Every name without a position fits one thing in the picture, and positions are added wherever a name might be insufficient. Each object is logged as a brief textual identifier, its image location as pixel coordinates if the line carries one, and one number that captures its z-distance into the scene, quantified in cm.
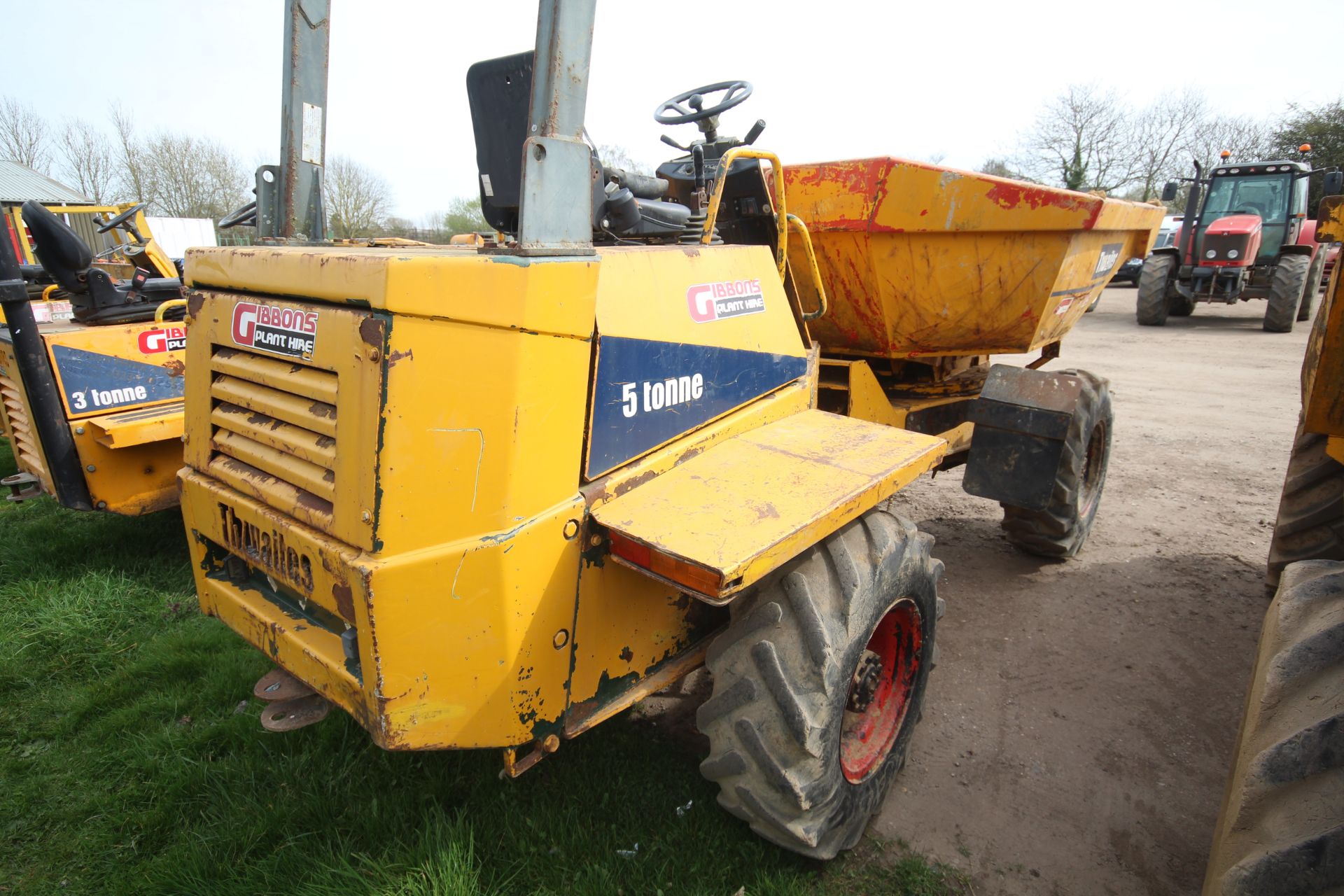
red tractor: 1300
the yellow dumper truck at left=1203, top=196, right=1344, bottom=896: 150
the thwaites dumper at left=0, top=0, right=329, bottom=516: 409
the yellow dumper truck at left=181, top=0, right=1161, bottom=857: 170
